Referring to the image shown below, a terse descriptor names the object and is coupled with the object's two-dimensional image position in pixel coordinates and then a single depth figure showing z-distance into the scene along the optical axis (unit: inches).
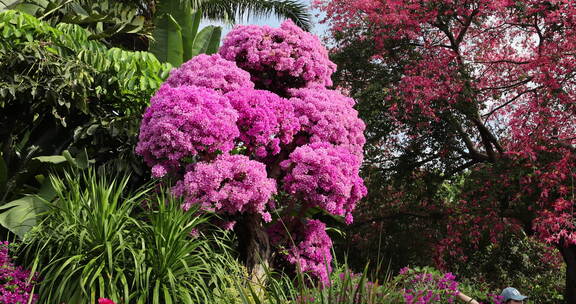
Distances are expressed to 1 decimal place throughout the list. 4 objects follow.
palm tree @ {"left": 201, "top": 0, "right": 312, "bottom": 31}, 651.5
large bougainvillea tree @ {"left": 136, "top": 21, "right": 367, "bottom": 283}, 227.9
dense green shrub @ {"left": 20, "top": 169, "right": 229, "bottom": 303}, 194.9
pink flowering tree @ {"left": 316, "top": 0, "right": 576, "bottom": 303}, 358.0
